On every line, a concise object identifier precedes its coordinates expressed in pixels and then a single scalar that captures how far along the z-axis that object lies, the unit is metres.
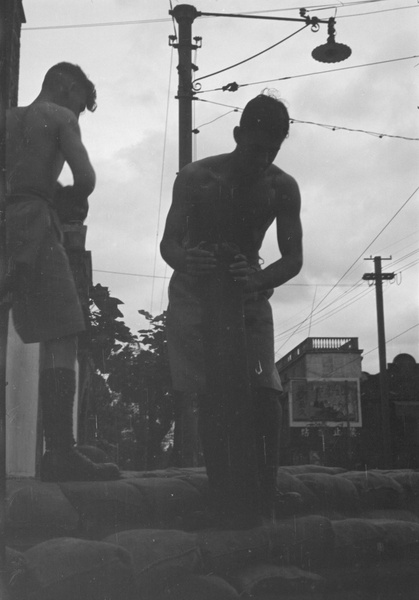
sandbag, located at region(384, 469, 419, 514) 2.23
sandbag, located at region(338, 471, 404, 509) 2.13
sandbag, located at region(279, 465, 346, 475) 2.60
